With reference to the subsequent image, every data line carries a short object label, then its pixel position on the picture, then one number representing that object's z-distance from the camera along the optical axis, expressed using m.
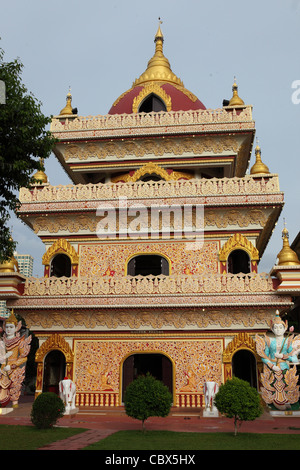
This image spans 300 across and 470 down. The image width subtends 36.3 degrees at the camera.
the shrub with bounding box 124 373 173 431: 11.41
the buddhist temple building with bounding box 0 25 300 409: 16.09
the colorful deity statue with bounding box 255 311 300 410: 14.66
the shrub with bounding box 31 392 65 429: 11.86
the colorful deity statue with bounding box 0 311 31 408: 15.81
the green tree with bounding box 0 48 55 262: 11.19
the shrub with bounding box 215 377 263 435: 11.16
